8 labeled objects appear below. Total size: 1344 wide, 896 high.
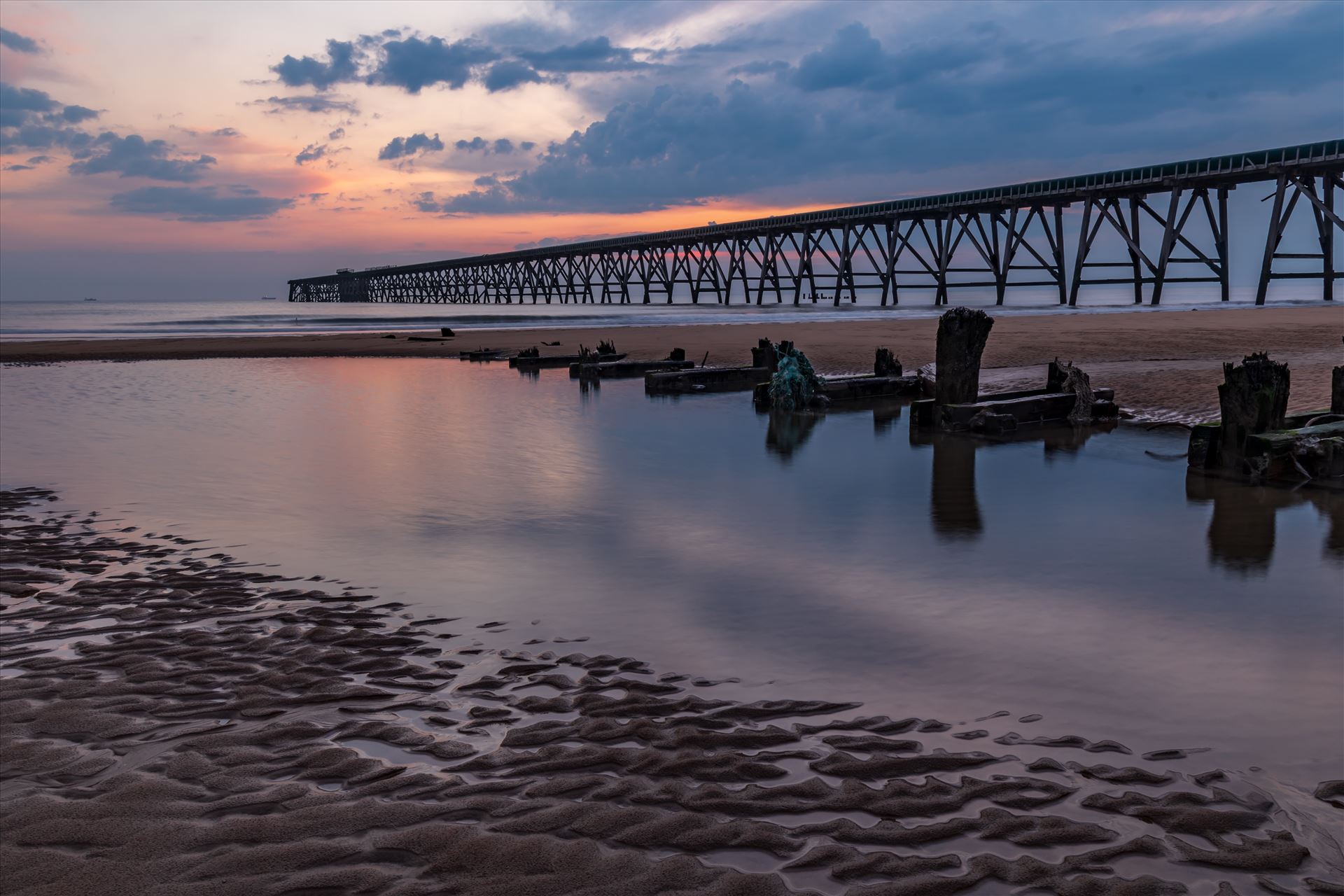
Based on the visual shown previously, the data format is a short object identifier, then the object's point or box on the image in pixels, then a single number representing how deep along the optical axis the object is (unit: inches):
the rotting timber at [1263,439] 320.2
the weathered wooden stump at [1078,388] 480.7
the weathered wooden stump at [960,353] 465.7
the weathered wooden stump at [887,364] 624.1
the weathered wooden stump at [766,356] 719.1
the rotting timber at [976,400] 465.4
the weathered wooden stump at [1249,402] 331.3
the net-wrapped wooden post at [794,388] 566.9
